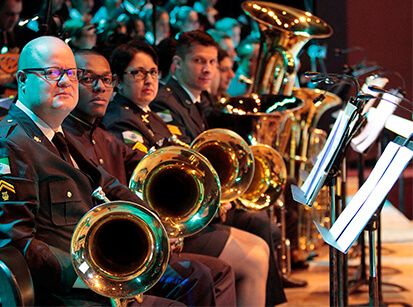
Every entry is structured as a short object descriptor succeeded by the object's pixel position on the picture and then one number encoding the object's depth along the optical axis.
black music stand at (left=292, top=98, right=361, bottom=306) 5.16
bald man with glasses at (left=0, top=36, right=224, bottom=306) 4.41
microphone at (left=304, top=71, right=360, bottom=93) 5.09
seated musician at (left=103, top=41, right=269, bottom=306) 6.67
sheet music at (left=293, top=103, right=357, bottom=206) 5.14
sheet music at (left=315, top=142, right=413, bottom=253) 4.68
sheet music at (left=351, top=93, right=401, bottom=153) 6.74
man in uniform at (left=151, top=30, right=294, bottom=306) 7.63
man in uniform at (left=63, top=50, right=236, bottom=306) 5.66
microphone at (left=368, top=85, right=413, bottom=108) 4.76
